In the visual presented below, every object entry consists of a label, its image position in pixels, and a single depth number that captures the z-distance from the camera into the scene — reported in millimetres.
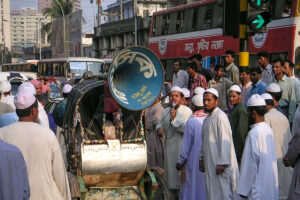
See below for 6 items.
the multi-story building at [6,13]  180500
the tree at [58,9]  62031
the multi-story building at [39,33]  70119
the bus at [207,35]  14172
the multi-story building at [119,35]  40944
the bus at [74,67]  30438
